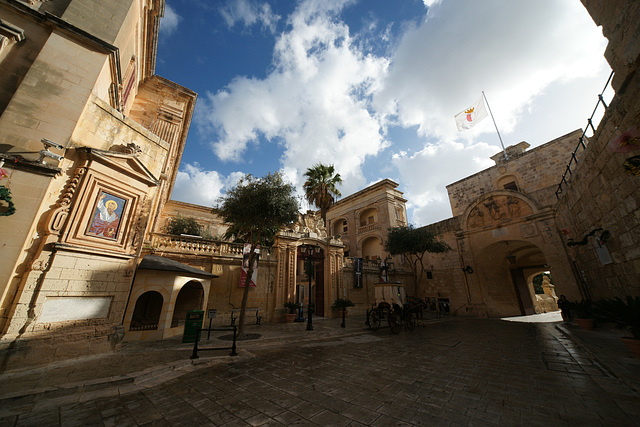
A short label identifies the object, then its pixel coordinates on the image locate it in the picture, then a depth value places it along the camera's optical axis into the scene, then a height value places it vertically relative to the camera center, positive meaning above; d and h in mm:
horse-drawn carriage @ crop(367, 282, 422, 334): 10320 -491
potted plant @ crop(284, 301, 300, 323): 13203 -635
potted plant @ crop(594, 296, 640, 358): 4469 -450
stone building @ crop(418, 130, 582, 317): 14562 +3600
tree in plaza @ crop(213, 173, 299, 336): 10828 +4283
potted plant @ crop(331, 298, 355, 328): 15430 -432
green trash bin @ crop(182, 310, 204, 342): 8031 -814
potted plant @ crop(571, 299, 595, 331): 8797 -804
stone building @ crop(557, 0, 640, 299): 5027 +3201
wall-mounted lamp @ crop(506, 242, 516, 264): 15583 +2503
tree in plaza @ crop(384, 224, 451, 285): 18328 +4175
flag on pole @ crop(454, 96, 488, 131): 23719 +18006
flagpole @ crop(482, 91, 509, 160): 22906 +14126
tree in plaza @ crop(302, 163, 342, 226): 23406 +10924
